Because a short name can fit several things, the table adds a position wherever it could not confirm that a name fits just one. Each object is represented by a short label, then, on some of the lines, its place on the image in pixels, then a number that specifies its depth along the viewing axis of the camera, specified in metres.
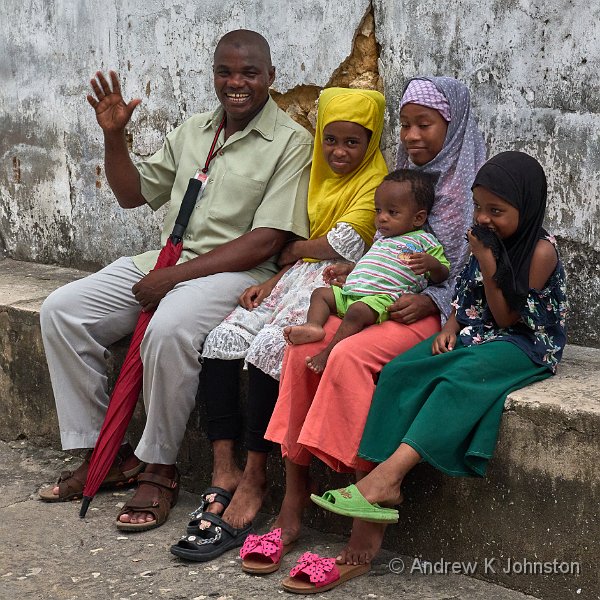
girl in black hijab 3.11
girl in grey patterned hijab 3.69
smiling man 4.03
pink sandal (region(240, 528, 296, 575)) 3.35
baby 3.49
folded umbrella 3.93
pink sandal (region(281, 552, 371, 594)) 3.20
